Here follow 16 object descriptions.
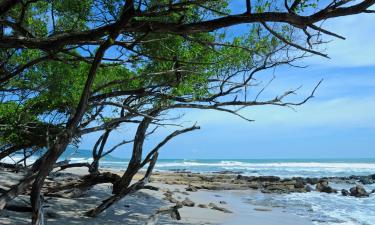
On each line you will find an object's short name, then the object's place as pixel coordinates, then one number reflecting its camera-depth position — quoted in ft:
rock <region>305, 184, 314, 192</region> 83.41
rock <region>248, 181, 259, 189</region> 87.17
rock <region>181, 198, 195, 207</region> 45.60
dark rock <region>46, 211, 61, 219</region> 27.61
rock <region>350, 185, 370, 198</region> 73.51
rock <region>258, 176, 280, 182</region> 105.40
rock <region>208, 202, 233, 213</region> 44.99
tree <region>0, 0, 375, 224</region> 16.72
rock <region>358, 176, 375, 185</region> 110.46
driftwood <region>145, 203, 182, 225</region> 23.47
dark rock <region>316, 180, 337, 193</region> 81.34
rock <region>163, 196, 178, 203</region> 48.93
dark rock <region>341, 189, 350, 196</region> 76.17
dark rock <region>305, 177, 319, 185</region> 102.18
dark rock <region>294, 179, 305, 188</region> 88.09
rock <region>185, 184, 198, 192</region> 70.66
